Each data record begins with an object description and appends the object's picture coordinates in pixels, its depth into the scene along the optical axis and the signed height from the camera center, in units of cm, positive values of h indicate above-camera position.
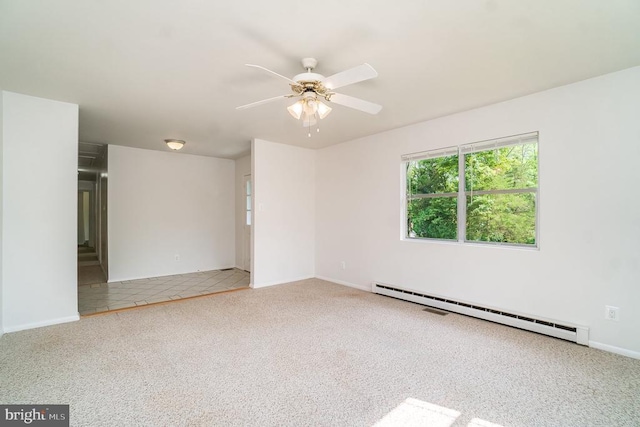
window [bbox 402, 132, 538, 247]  314 +24
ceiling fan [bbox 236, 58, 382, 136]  198 +92
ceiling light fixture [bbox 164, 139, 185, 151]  485 +112
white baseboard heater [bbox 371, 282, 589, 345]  272 -112
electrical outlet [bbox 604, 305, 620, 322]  254 -87
